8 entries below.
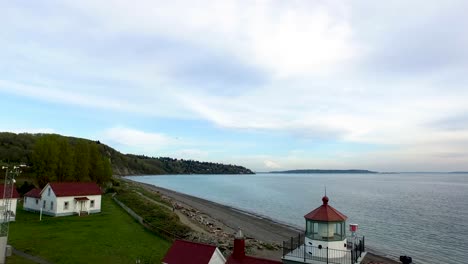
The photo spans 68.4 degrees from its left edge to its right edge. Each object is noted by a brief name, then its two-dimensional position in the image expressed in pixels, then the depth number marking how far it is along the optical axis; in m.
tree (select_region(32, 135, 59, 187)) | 53.30
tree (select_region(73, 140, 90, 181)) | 59.12
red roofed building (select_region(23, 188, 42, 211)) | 43.44
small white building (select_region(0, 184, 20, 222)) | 37.39
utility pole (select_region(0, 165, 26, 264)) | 21.76
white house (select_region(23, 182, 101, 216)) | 40.91
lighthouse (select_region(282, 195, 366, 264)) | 14.88
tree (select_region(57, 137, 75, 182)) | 54.95
